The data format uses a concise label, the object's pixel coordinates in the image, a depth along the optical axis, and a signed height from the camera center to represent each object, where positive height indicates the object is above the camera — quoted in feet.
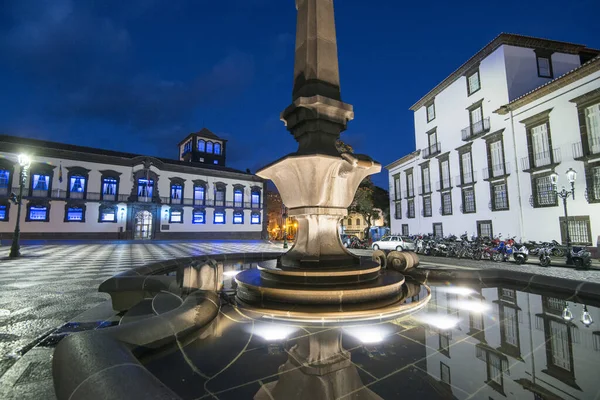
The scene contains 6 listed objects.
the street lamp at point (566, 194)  33.06 +3.43
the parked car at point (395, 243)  58.49 -4.36
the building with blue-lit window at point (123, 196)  79.07 +10.78
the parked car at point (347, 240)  71.03 -4.26
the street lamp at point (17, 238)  36.83 -1.23
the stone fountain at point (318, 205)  10.55 +1.04
